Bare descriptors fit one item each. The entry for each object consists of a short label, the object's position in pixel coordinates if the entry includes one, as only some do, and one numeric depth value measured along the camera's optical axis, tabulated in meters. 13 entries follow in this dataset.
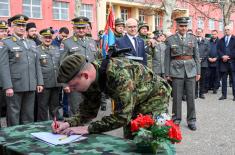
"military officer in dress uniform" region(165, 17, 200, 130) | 6.03
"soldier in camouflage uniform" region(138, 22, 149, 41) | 7.66
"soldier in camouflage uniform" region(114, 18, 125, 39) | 8.18
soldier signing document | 2.41
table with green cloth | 2.25
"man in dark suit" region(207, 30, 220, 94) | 10.52
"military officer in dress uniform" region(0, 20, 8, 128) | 6.41
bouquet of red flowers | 2.21
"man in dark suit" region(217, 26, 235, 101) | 9.29
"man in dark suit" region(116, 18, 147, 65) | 6.18
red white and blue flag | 7.15
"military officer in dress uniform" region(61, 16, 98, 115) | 5.95
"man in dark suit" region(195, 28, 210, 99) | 10.01
